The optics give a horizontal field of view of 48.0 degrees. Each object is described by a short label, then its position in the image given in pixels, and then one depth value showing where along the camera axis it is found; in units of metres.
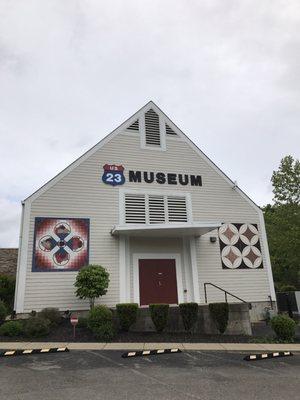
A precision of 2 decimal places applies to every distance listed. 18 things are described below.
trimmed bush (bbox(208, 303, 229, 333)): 12.40
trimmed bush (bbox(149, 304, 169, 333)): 12.43
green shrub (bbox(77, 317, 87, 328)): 12.78
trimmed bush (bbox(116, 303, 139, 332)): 12.38
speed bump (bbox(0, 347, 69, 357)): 8.85
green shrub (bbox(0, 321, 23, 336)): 11.52
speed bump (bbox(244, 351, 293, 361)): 8.72
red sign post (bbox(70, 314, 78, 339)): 11.18
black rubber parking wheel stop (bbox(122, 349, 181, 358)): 8.83
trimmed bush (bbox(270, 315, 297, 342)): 11.44
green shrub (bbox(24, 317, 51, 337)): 11.58
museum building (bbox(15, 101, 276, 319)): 14.92
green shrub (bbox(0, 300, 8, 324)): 12.70
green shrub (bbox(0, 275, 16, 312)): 15.70
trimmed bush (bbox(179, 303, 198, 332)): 12.63
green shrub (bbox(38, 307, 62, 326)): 12.89
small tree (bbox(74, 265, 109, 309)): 13.67
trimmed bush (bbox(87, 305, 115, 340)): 11.29
